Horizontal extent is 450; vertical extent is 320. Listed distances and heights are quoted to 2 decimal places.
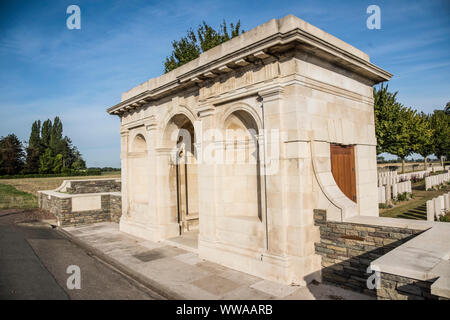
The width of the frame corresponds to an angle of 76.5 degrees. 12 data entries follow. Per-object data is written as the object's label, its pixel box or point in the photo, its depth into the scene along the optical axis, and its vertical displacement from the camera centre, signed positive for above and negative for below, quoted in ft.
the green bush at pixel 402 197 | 44.75 -5.31
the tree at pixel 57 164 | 187.93 +5.78
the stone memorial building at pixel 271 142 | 20.39 +2.19
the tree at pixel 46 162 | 183.21 +7.12
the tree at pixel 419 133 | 86.38 +9.06
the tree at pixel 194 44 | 76.07 +34.01
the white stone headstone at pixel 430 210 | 27.17 -4.55
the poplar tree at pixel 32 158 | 178.29 +9.50
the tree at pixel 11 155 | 163.12 +11.17
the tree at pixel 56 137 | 216.54 +28.28
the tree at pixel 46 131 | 218.57 +32.58
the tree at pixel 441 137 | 109.09 +9.59
